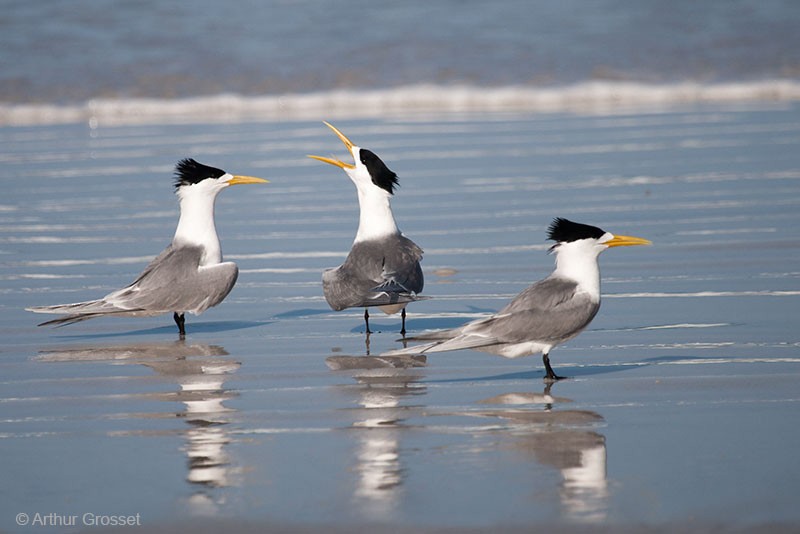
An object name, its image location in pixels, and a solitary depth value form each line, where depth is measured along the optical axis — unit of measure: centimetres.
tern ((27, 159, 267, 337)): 1062
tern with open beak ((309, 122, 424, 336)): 1025
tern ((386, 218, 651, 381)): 862
